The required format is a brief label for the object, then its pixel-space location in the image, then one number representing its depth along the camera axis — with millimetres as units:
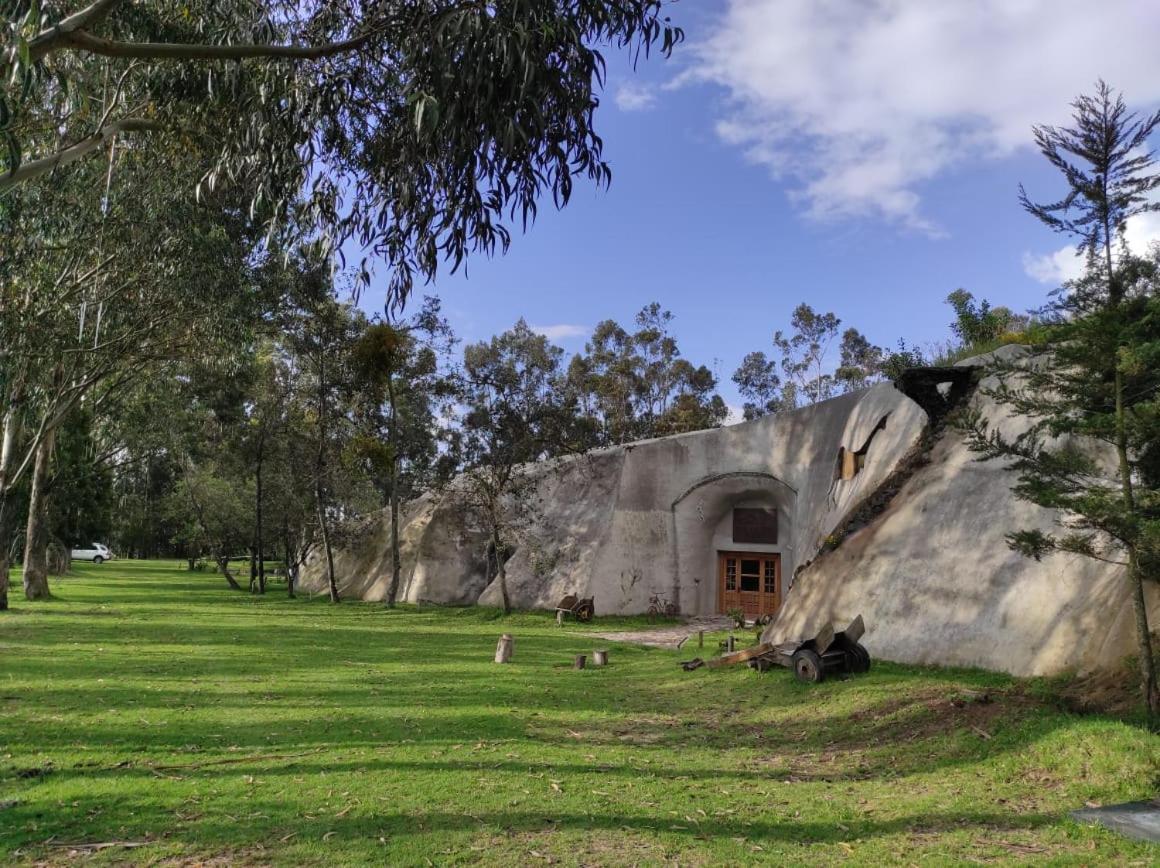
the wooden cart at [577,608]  23953
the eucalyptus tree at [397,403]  26016
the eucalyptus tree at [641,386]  45562
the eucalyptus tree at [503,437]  23953
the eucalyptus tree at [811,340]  53094
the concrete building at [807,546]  10781
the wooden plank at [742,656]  12672
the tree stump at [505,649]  15273
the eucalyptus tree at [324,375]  27766
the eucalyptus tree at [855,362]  51469
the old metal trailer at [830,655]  11391
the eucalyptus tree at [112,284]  14195
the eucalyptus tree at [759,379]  55375
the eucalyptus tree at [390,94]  6562
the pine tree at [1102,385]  7582
